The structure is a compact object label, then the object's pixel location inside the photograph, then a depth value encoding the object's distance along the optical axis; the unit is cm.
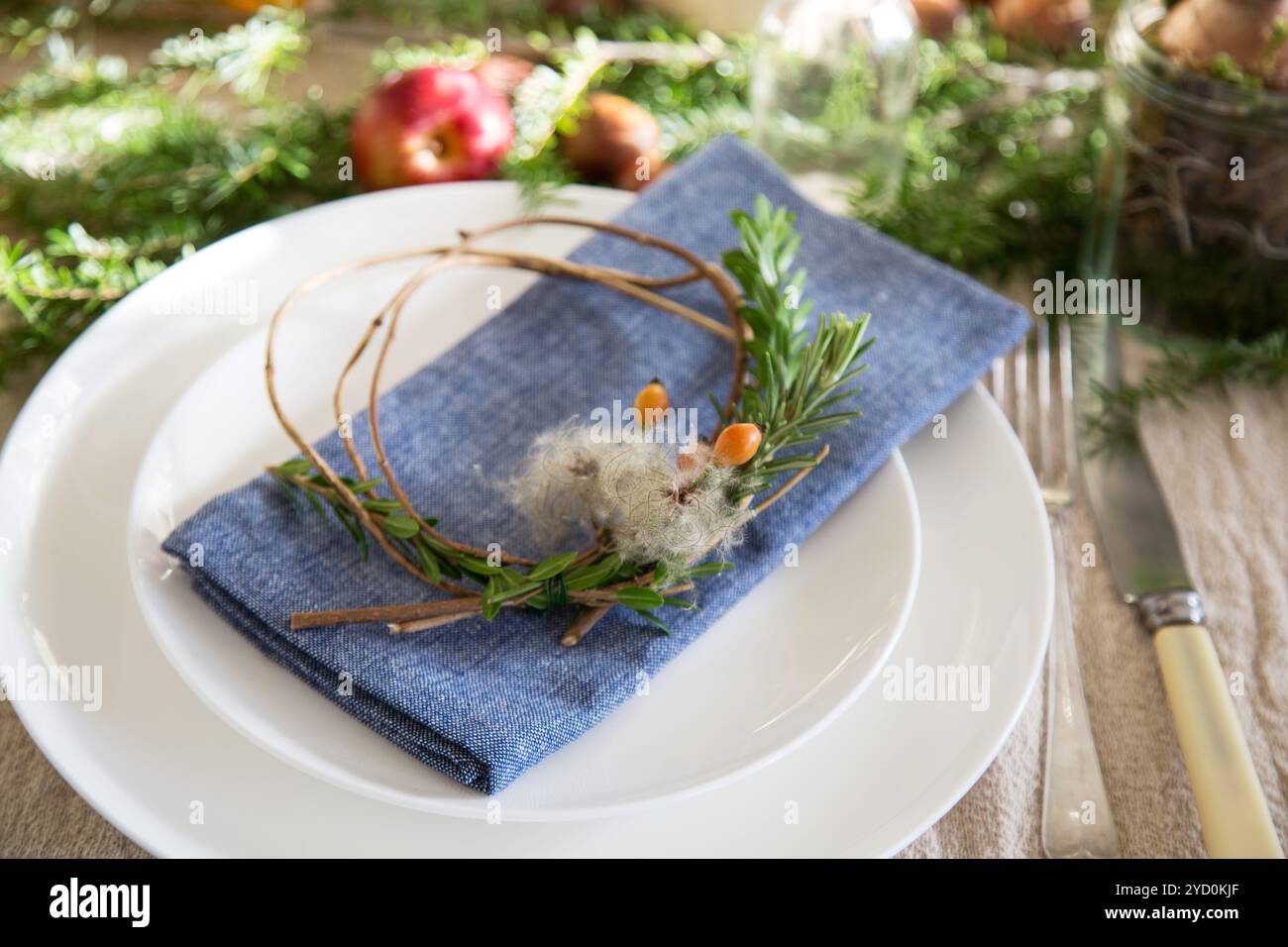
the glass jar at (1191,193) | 89
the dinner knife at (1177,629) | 63
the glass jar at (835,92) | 110
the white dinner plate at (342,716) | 60
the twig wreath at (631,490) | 62
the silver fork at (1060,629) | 68
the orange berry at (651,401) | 69
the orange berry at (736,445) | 62
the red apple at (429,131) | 107
